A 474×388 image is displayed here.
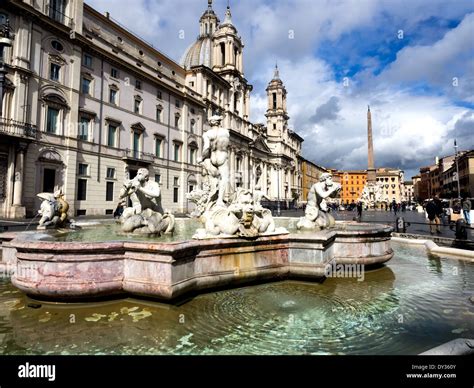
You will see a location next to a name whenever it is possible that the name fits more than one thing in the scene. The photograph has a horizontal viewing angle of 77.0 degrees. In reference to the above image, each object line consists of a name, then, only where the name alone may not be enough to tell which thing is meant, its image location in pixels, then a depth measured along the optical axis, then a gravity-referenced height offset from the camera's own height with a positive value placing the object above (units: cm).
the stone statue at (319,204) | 637 +21
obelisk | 4974 +965
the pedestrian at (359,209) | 1889 +27
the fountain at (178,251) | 366 -53
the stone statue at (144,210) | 545 +8
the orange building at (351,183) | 12862 +1320
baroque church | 4253 +1884
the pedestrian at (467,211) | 1255 +8
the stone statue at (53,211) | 689 +8
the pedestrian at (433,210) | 1362 +14
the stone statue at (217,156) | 775 +155
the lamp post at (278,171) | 7444 +1051
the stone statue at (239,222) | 462 -13
